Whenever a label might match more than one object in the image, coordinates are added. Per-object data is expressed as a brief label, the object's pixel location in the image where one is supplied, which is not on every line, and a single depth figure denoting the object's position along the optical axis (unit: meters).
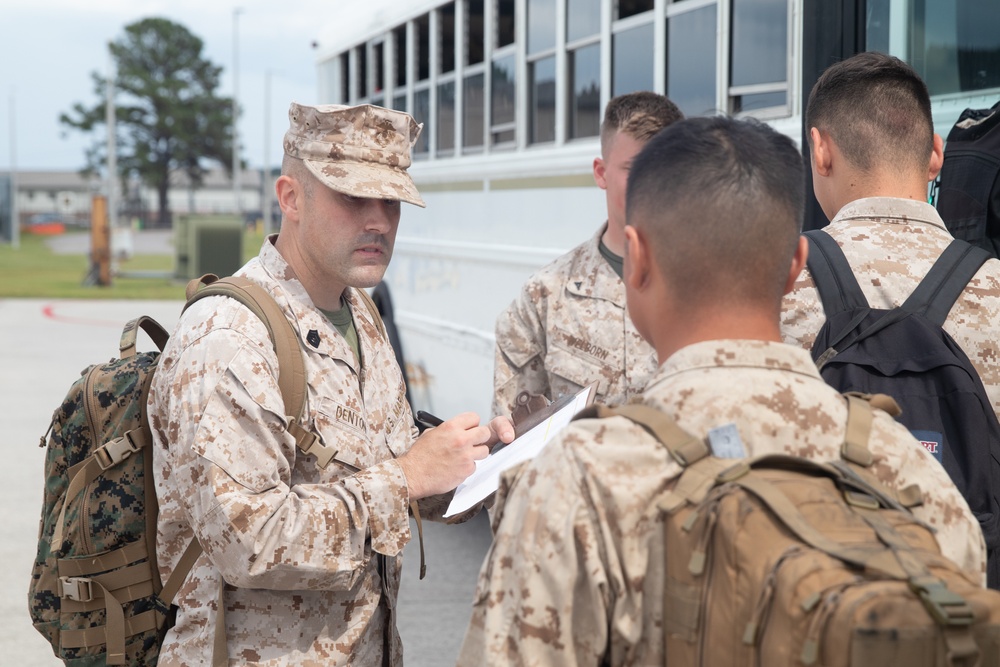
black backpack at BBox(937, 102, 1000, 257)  3.01
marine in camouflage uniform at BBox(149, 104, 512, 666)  2.10
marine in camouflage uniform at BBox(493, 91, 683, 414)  3.12
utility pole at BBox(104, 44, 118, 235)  35.31
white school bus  3.50
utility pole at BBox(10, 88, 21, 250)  56.25
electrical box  24.58
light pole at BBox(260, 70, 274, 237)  52.94
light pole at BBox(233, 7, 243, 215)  56.05
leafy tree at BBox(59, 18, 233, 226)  77.06
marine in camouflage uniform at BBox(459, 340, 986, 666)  1.37
